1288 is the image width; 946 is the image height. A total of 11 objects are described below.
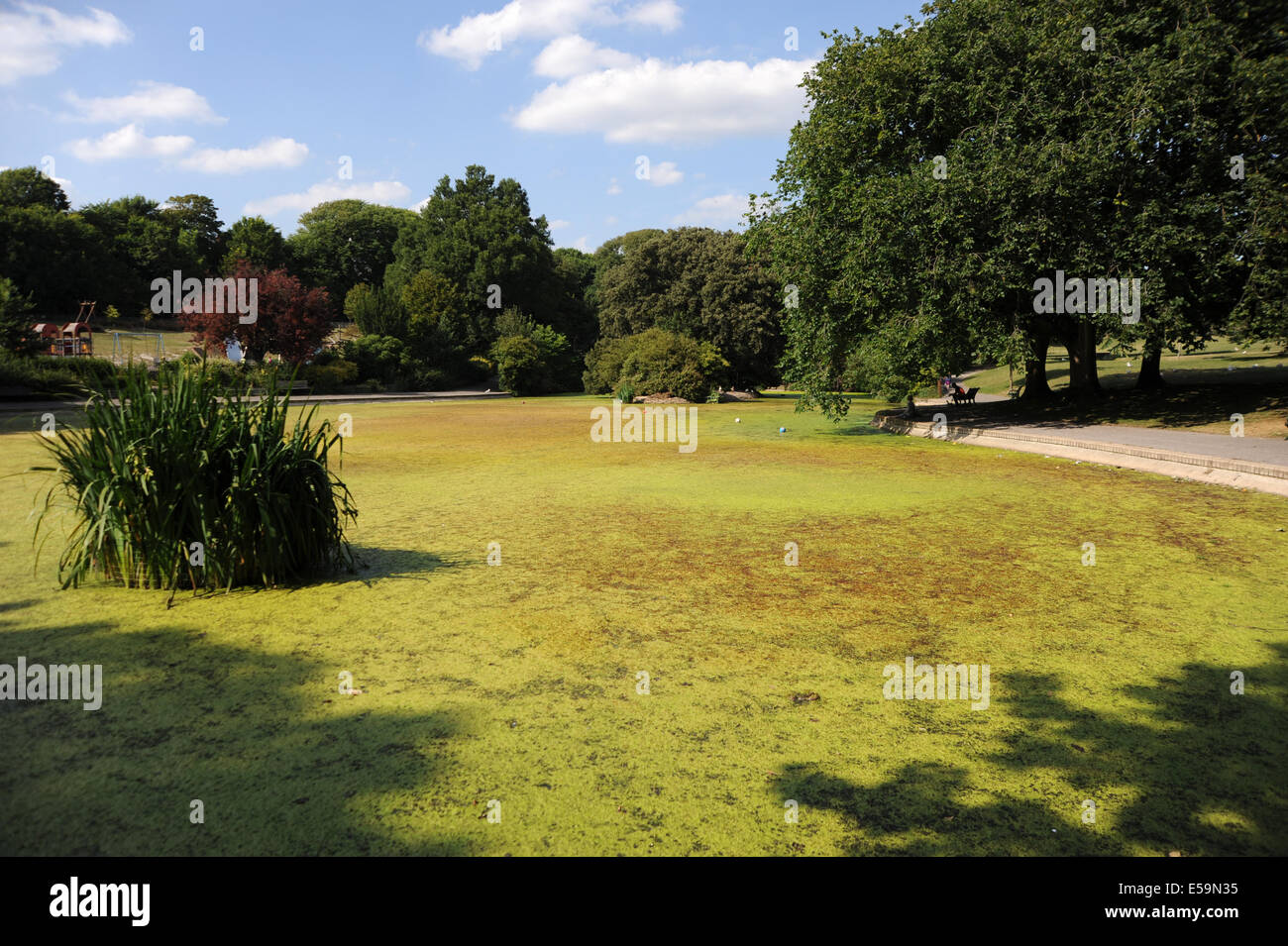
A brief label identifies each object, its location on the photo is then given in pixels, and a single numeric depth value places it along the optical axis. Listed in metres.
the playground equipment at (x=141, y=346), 40.19
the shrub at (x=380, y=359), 42.50
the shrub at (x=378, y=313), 44.22
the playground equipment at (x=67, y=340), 36.38
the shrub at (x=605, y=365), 37.69
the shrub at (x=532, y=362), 41.31
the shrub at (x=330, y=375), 38.72
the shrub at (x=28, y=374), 25.56
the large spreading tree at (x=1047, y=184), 15.02
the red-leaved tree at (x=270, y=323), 35.59
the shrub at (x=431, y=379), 43.81
